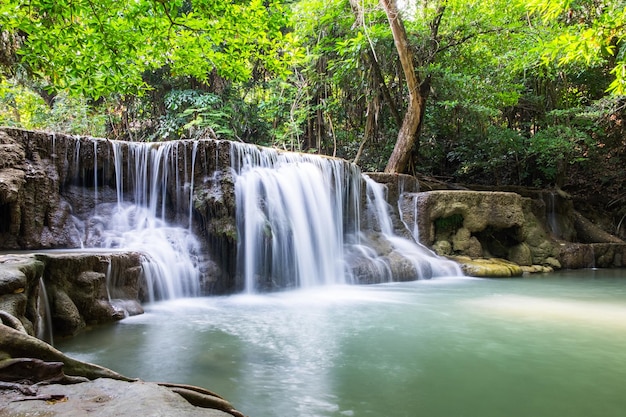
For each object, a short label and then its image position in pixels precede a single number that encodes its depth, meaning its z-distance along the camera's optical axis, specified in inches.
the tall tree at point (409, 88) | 465.7
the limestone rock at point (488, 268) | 402.3
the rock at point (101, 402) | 70.1
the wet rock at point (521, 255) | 459.2
